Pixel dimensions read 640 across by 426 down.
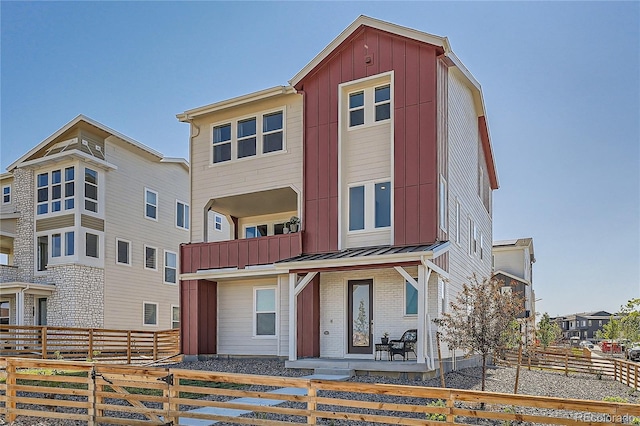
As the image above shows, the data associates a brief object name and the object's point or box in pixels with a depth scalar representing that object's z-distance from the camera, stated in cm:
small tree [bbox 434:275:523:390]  1222
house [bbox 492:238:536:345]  4241
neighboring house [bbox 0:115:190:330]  2523
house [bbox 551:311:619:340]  11122
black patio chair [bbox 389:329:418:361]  1548
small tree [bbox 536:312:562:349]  3475
